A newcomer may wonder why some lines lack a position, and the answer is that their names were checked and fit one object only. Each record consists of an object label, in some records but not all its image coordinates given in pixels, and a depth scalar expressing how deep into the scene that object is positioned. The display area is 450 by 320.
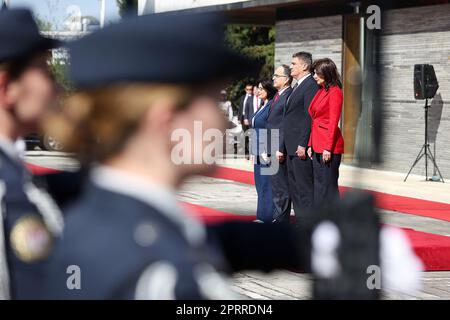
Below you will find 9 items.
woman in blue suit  11.95
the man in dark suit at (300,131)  11.30
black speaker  20.08
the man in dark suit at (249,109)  27.23
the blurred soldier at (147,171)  1.67
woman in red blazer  11.09
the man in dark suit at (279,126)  11.58
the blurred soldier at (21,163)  2.38
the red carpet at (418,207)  14.94
